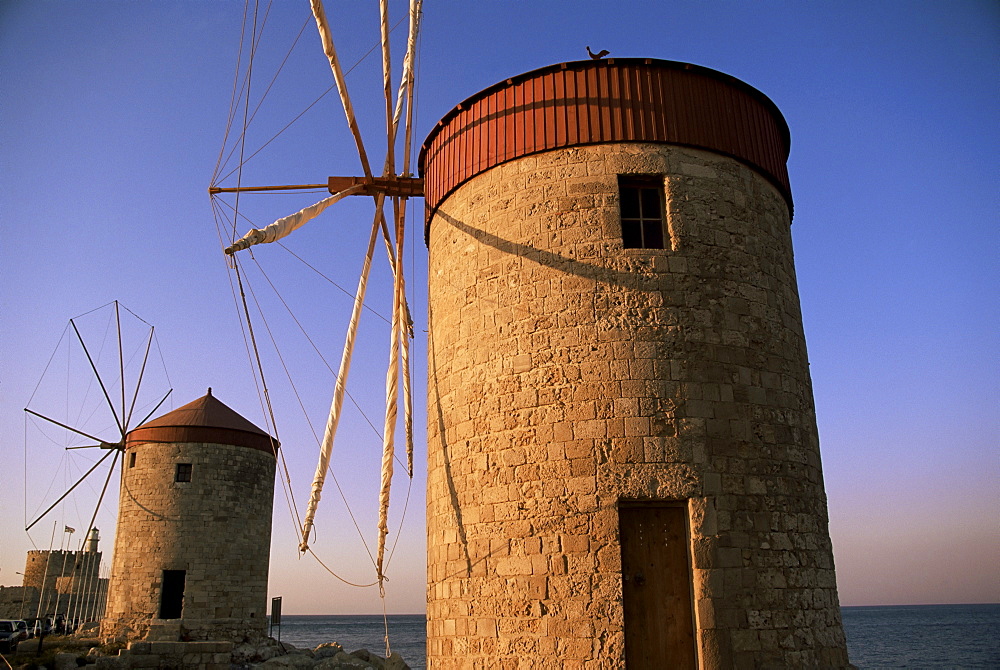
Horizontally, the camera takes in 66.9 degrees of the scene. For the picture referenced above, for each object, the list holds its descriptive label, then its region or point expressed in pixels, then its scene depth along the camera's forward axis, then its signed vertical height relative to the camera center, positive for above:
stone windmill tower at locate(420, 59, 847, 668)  7.63 +1.90
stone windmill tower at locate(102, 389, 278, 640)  22.83 +1.26
